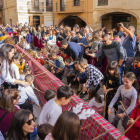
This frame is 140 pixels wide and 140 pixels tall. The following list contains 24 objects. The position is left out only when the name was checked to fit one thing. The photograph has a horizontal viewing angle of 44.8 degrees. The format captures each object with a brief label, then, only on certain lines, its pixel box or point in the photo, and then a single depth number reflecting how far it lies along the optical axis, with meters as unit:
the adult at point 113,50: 4.37
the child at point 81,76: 4.50
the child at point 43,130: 2.14
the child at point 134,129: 2.41
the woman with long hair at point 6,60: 3.29
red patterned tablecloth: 2.04
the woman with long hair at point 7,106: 2.37
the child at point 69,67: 5.14
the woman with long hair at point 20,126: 2.04
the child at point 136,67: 4.05
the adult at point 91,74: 4.09
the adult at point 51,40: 8.46
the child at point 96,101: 3.36
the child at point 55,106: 2.29
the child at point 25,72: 4.30
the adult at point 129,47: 4.91
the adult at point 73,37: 6.84
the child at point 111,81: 3.36
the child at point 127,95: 2.89
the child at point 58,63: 5.51
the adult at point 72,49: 5.14
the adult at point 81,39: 6.53
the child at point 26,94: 3.45
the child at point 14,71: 3.68
